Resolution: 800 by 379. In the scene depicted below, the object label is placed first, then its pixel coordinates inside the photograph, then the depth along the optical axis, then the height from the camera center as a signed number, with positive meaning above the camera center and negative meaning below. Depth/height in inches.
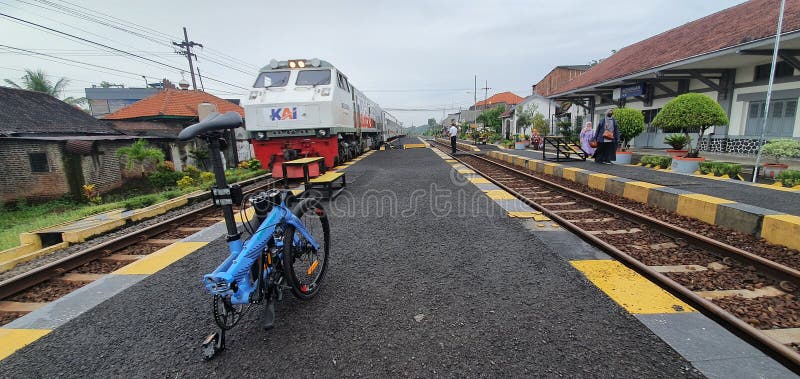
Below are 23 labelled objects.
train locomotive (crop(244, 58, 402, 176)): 340.5 +27.7
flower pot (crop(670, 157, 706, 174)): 316.5 -36.3
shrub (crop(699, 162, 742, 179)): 278.5 -37.1
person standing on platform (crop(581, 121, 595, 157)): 465.7 -12.9
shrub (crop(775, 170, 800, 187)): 231.0 -37.9
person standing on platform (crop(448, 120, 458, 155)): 618.2 +3.0
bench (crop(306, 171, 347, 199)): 238.6 -34.2
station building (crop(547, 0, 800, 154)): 386.0 +85.3
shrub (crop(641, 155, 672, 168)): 346.0 -35.8
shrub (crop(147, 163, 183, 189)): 449.4 -49.1
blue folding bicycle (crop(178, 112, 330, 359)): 73.2 -29.4
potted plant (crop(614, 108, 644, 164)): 419.8 +6.5
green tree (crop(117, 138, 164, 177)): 432.1 -14.1
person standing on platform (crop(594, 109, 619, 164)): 388.5 -11.4
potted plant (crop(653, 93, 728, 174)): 322.3 +11.5
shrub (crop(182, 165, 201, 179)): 447.7 -43.2
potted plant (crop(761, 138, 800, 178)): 258.6 -21.3
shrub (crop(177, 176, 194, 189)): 412.4 -52.3
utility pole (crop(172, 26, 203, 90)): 924.6 +267.1
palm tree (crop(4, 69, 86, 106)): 1041.5 +199.3
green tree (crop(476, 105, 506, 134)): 1790.8 +81.6
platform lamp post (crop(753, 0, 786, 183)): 260.5 +54.6
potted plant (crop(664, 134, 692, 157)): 361.4 -16.0
